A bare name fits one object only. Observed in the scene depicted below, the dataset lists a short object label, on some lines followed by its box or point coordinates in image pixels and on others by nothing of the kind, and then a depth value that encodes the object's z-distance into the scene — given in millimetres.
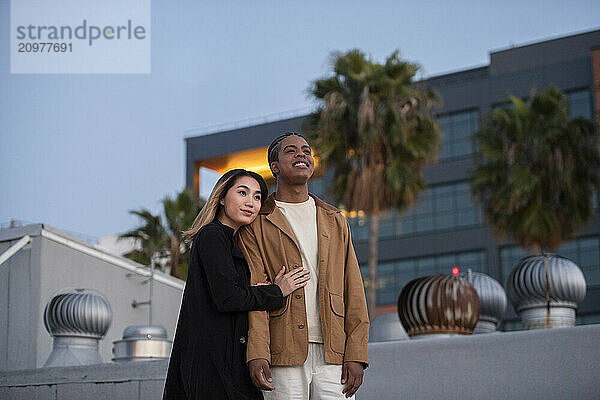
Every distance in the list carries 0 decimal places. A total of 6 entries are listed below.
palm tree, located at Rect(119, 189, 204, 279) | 23297
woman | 3611
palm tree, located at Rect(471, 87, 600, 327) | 21609
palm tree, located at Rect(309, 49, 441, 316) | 22031
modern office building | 37406
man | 3664
